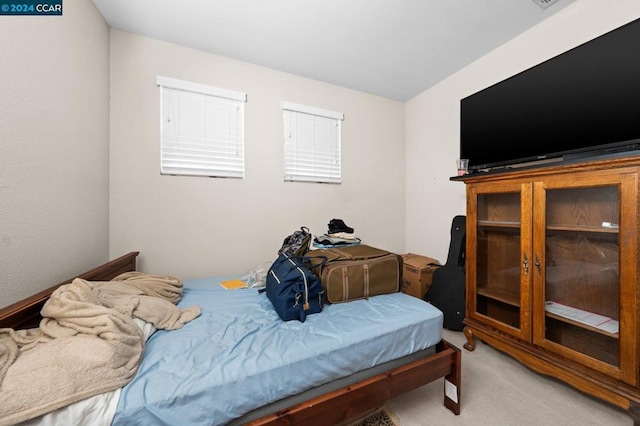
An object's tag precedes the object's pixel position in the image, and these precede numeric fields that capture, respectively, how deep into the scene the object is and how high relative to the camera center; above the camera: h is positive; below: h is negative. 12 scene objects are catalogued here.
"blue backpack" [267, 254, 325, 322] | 1.17 -0.44
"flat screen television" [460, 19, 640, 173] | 1.25 +0.70
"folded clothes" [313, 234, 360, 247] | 2.13 -0.27
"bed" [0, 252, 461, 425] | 0.77 -0.70
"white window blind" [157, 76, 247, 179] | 1.94 +0.75
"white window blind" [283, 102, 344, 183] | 2.39 +0.76
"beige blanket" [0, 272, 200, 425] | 0.62 -0.45
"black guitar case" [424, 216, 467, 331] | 2.00 -0.67
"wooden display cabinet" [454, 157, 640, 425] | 1.08 -0.36
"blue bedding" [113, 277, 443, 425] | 0.75 -0.58
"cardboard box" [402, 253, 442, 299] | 2.33 -0.66
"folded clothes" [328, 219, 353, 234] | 2.41 -0.16
